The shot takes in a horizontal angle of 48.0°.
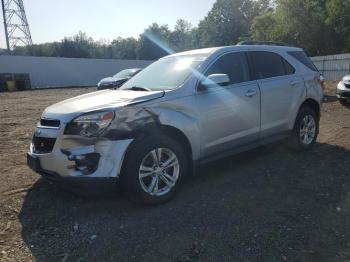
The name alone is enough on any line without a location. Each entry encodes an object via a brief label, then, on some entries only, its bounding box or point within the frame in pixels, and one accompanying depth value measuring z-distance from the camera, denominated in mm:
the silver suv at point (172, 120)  4246
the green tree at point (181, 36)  96500
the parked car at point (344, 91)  12282
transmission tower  50594
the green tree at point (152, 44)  80625
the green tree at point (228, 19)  72062
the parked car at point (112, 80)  18738
